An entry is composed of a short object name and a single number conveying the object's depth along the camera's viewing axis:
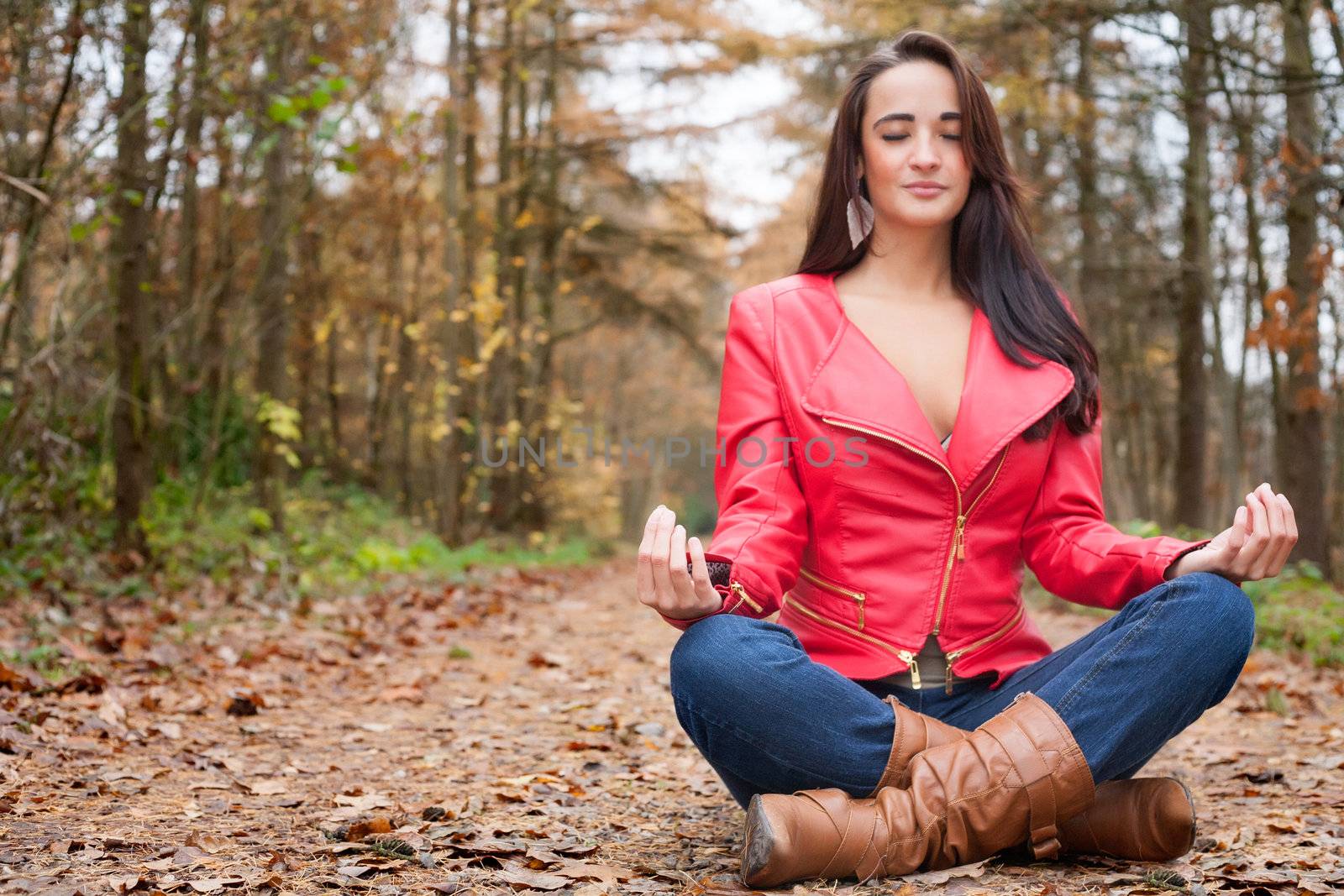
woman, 2.21
